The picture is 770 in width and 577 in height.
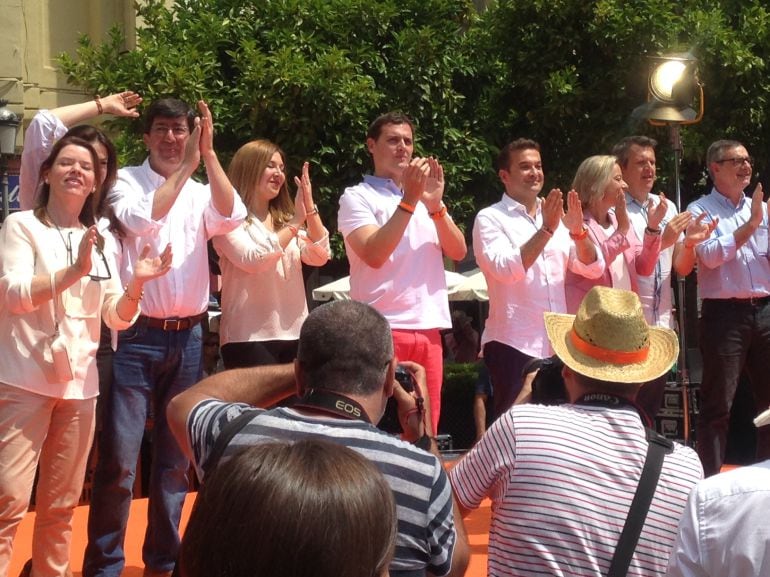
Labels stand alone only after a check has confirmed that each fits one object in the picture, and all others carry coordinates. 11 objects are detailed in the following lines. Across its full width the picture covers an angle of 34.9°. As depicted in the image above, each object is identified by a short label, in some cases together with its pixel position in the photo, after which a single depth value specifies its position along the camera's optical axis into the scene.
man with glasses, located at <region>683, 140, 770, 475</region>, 6.36
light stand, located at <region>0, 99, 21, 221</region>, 14.80
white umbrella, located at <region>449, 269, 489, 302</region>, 13.38
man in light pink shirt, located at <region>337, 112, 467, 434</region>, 5.32
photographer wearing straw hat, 3.09
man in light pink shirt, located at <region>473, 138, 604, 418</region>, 5.64
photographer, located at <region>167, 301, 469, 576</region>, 2.73
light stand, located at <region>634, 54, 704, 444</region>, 7.71
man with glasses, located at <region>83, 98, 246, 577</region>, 4.64
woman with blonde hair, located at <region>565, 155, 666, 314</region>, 5.98
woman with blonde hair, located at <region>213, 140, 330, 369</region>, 5.29
